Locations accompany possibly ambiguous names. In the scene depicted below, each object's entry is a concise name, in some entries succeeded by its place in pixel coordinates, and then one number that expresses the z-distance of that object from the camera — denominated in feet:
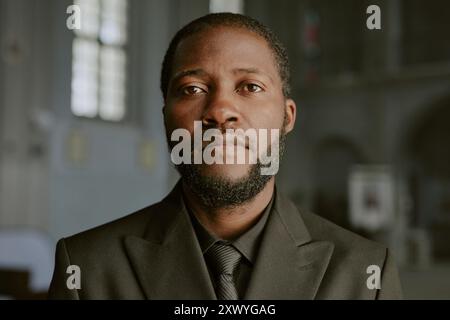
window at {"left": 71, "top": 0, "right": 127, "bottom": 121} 8.02
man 3.16
